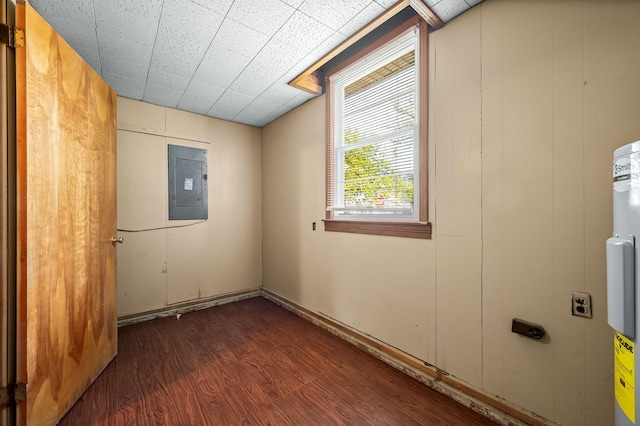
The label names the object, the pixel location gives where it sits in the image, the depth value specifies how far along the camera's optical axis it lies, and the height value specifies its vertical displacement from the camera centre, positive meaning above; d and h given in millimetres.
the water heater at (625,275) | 879 -215
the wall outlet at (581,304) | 1334 -463
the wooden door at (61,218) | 1383 -37
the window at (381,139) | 2039 +618
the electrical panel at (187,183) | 3357 +360
